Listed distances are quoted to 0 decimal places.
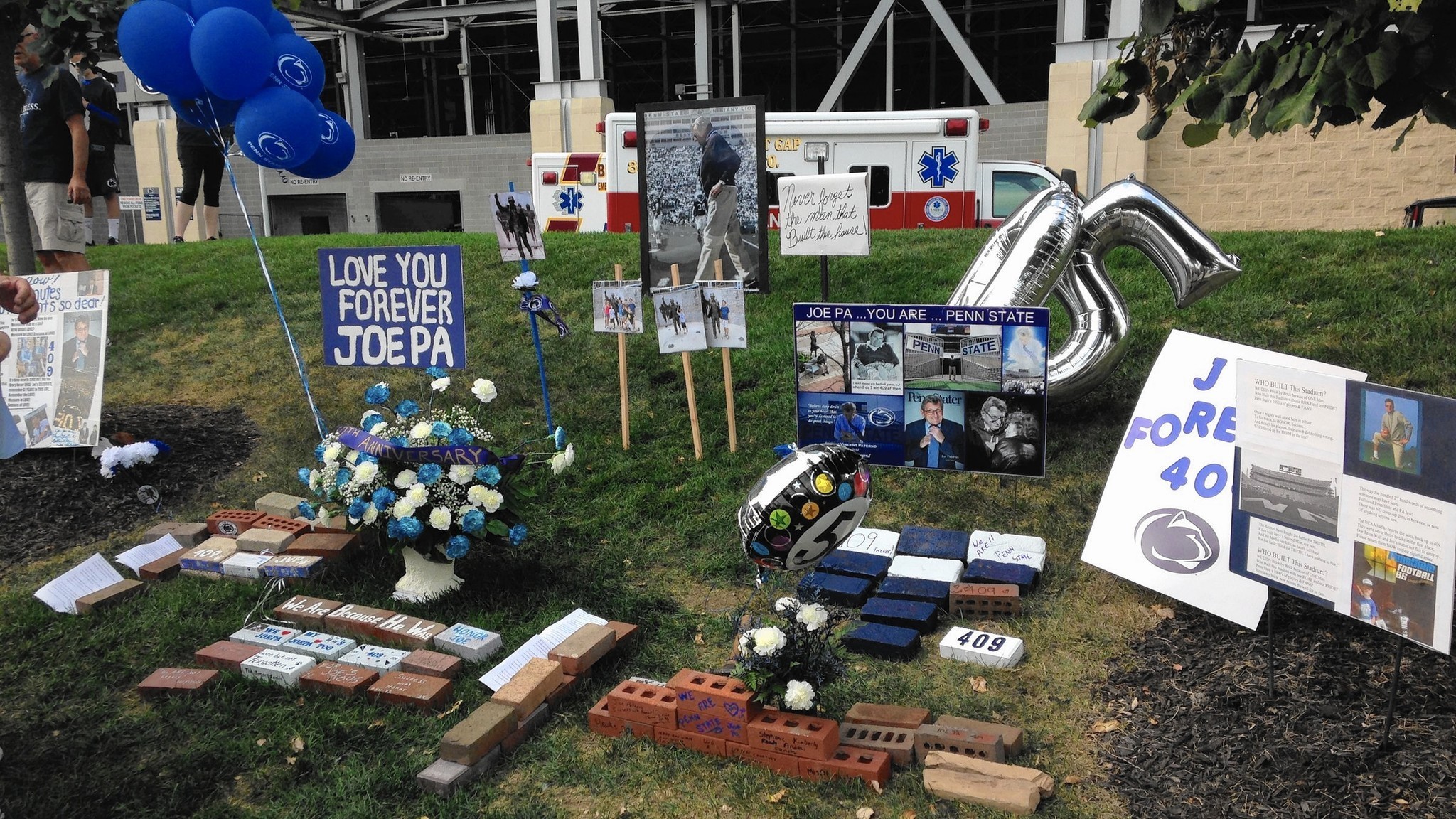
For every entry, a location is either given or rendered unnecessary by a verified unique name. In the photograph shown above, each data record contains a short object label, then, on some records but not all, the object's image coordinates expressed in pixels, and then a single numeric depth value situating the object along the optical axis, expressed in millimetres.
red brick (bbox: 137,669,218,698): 4438
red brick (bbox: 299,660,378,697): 4398
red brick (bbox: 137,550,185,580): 5711
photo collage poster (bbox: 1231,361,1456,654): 3225
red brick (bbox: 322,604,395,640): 4949
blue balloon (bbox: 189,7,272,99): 5844
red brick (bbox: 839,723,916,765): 3754
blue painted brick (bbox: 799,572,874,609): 5121
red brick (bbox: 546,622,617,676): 4432
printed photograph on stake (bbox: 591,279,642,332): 6707
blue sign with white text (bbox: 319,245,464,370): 6191
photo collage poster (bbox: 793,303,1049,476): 5227
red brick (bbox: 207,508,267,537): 6215
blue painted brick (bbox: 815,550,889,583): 5285
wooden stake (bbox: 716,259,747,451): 6562
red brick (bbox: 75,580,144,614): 5320
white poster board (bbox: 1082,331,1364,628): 4512
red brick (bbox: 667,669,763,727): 3838
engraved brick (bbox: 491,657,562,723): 4117
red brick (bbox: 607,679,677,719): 3994
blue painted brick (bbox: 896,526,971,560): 5383
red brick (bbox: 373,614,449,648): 4828
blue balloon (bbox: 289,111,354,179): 6559
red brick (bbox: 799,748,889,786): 3643
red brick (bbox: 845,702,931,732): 3893
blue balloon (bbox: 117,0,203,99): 5914
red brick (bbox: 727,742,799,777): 3756
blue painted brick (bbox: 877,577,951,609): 4984
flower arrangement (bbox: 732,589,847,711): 3713
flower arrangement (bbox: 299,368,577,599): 5016
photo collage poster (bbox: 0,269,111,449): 6918
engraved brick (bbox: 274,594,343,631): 5074
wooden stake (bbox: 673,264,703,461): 6617
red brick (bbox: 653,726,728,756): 3908
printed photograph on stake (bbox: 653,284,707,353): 6465
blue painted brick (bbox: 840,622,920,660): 4531
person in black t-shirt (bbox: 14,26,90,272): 7750
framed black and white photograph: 7008
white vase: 5270
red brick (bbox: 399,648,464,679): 4531
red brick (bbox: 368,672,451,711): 4289
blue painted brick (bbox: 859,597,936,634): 4789
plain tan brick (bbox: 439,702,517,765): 3818
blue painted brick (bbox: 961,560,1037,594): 5039
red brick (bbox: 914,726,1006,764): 3693
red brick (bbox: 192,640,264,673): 4633
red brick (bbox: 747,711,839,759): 3707
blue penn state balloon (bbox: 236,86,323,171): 6109
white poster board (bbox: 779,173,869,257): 6648
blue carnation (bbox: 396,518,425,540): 4926
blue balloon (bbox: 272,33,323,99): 6336
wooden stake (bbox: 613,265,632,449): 6797
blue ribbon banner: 5125
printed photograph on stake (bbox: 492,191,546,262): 6762
